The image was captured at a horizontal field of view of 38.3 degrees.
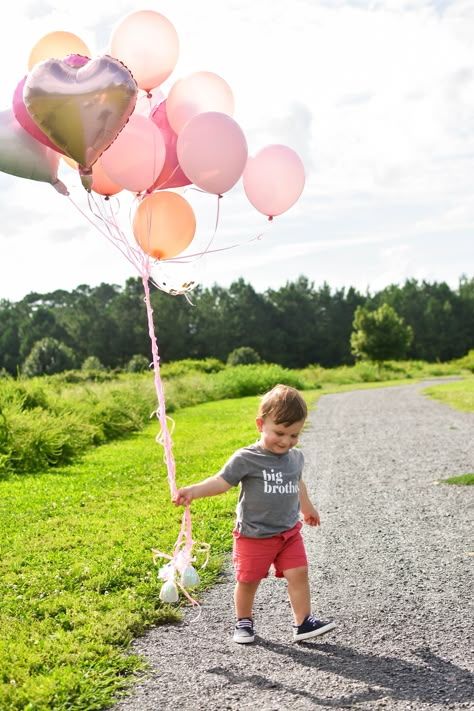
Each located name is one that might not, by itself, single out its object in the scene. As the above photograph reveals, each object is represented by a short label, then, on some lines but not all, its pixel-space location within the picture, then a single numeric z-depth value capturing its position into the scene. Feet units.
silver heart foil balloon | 11.86
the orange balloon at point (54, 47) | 14.02
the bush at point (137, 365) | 122.42
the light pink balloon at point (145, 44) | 14.47
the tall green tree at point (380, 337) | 124.67
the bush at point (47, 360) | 145.38
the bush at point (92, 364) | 145.07
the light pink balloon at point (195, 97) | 14.88
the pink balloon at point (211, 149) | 13.60
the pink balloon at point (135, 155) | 13.80
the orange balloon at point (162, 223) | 15.23
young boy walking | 11.44
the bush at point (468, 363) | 131.78
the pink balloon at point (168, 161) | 14.88
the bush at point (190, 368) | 100.63
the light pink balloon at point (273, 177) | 15.01
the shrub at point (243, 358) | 125.18
